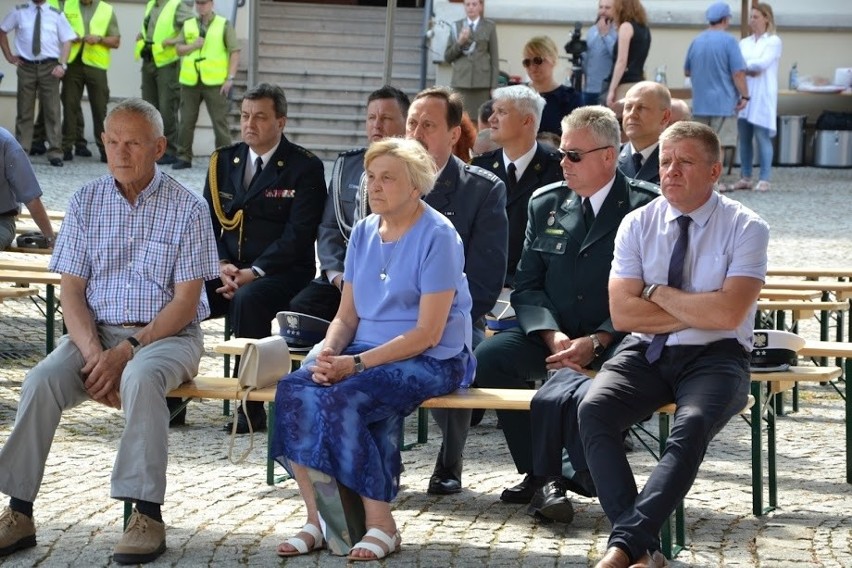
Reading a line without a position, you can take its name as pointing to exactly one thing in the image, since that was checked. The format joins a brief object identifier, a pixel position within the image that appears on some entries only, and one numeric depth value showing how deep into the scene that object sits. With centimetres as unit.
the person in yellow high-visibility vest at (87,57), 2748
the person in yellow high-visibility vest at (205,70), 2646
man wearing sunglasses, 869
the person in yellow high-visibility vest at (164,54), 2709
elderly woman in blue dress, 742
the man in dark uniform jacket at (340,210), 1036
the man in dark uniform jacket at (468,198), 927
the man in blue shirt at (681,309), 730
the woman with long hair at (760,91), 2550
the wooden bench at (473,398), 760
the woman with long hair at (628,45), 2177
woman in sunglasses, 1519
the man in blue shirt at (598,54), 2305
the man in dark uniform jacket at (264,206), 1083
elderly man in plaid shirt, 789
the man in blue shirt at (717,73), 2463
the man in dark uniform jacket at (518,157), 1059
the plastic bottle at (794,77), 3078
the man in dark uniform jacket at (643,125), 1099
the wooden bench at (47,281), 1108
